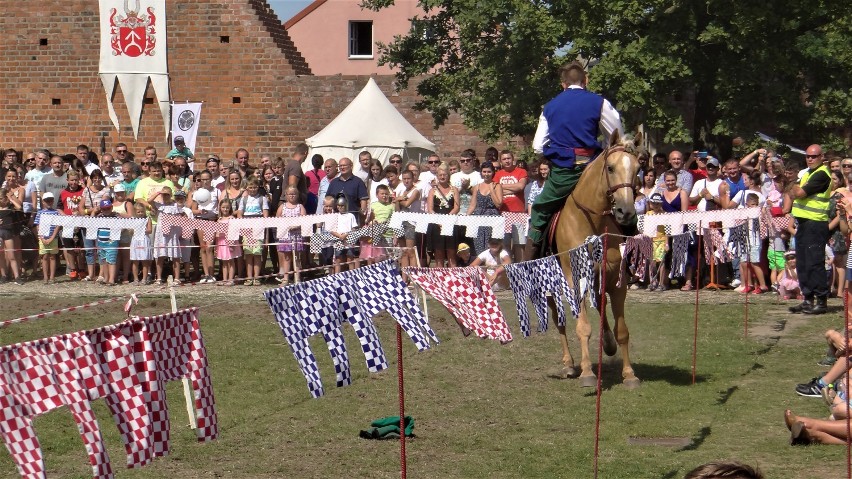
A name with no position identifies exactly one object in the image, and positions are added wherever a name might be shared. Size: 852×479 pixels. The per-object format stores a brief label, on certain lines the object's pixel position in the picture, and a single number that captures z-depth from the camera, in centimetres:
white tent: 2561
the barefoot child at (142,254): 2031
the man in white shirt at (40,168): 2248
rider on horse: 1198
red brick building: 3216
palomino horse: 1134
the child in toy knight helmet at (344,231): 1884
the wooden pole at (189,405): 1079
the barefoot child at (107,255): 2066
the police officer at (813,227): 1664
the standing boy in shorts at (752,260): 1773
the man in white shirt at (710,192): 1911
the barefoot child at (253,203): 2073
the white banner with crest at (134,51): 3175
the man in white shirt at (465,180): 2002
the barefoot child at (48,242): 2075
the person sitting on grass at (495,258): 1844
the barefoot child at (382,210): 1936
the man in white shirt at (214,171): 2180
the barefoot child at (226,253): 2003
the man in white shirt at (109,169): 2335
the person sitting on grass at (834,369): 1078
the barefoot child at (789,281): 1812
